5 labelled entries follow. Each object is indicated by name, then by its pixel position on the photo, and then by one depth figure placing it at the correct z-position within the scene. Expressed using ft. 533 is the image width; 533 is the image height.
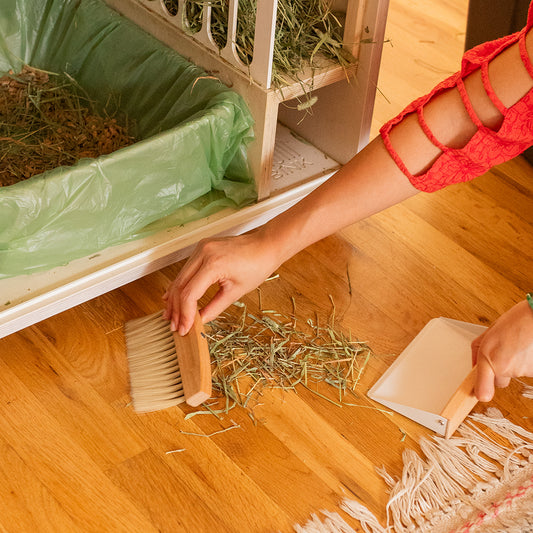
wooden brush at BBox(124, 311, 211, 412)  6.13
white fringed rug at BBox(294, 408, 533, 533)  5.88
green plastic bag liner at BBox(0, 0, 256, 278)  6.33
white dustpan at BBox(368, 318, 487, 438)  6.13
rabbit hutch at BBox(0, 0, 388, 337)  6.41
